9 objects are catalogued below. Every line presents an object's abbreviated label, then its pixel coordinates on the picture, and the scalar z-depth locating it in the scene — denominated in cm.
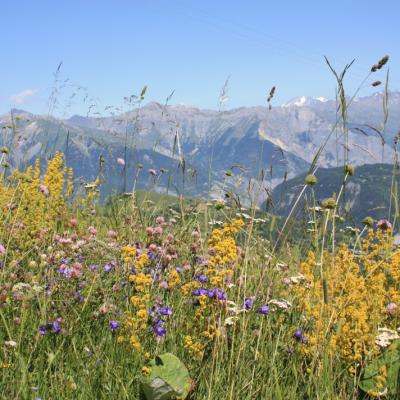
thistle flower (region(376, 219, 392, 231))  357
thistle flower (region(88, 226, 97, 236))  478
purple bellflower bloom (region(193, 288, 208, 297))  309
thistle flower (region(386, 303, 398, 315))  345
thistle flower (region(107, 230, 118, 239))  474
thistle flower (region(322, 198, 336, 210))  278
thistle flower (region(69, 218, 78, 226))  510
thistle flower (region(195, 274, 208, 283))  345
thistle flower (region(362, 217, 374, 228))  331
